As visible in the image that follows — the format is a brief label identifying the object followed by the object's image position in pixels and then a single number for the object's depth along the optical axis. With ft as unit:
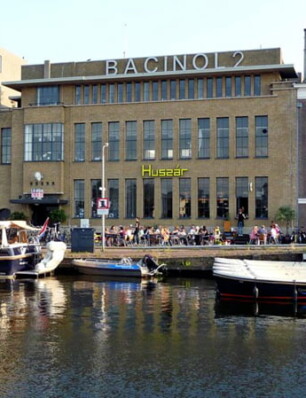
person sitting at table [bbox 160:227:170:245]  153.38
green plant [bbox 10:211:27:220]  186.79
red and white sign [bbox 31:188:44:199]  186.80
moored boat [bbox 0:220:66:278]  124.26
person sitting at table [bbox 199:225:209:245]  154.51
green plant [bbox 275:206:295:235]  168.35
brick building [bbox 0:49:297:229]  176.14
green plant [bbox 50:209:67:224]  183.21
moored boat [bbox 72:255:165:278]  124.98
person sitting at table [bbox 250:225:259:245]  150.00
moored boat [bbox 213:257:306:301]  92.89
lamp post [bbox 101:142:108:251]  140.85
